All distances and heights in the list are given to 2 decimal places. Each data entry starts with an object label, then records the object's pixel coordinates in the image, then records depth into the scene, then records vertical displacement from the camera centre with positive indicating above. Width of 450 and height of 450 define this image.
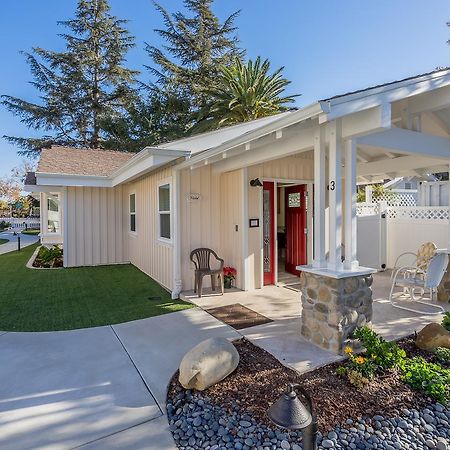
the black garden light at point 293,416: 1.65 -1.05
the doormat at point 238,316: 4.78 -1.58
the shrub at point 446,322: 4.33 -1.45
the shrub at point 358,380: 3.03 -1.57
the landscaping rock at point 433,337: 3.76 -1.45
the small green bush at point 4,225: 27.36 -0.54
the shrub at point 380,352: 3.35 -1.46
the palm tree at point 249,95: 17.52 +6.92
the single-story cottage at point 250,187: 3.87 +0.70
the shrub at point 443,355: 3.52 -1.55
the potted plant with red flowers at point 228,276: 6.80 -1.25
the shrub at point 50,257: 10.23 -1.30
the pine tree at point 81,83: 22.20 +9.58
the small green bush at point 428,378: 2.92 -1.58
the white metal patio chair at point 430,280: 5.16 -1.07
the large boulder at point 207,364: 3.02 -1.44
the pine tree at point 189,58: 21.77 +11.10
